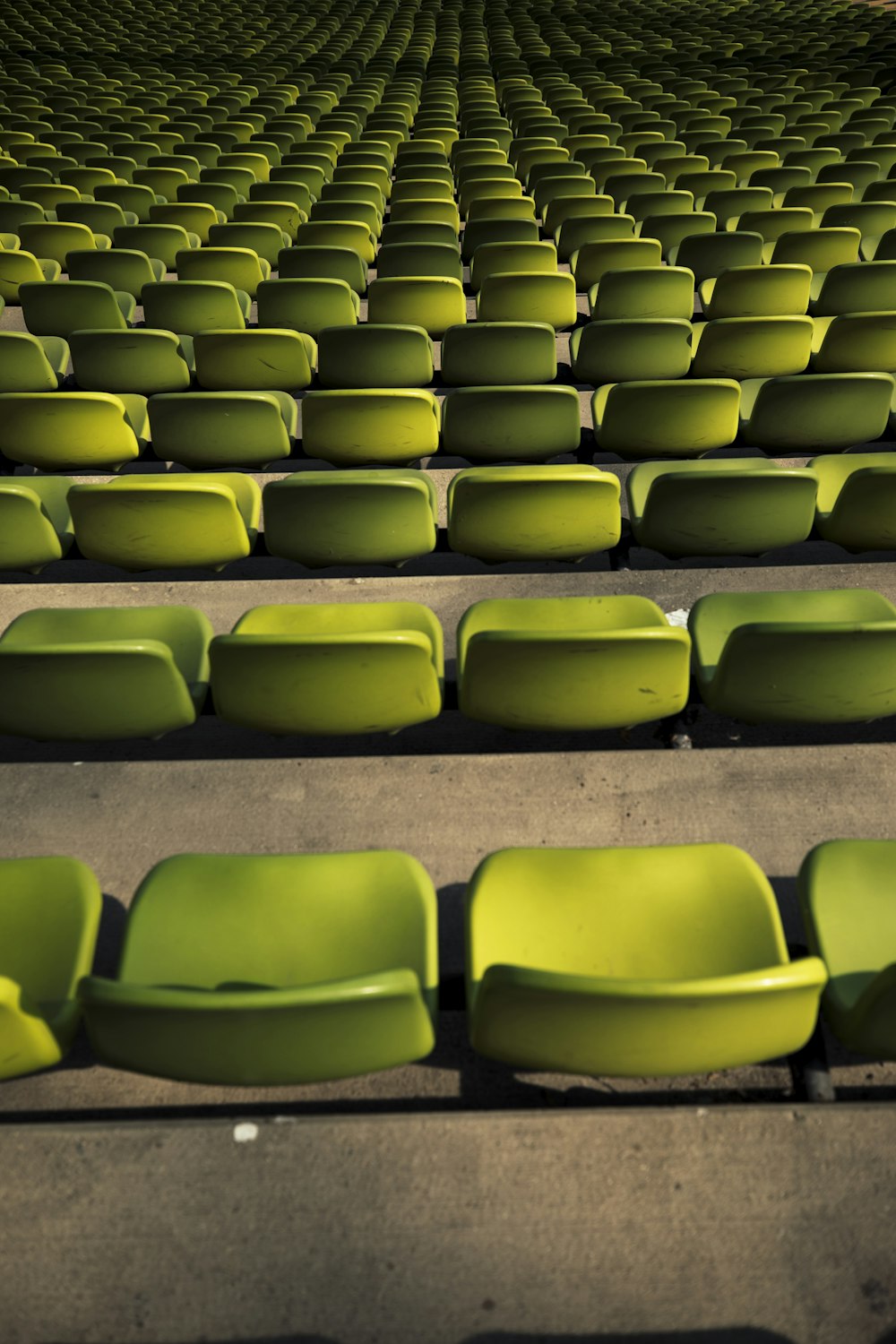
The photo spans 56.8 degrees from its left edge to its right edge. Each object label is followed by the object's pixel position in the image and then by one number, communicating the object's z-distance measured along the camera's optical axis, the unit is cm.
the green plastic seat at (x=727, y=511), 268
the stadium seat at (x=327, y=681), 199
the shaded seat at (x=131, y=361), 380
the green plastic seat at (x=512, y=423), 322
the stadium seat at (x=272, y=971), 124
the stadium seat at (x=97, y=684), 198
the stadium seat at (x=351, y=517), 267
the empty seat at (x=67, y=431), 326
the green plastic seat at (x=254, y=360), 375
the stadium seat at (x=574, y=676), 196
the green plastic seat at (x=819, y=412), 320
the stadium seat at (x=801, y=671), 197
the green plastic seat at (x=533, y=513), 267
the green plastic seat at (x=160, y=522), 266
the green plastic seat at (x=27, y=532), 274
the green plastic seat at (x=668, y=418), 322
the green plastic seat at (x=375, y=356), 372
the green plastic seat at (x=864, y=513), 267
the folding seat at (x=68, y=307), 432
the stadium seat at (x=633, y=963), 123
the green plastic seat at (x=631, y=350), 376
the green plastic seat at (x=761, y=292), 422
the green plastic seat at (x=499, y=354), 373
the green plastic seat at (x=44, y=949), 143
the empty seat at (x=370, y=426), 322
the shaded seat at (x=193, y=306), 430
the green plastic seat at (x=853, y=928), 145
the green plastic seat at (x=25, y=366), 375
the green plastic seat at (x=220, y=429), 326
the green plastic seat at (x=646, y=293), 428
